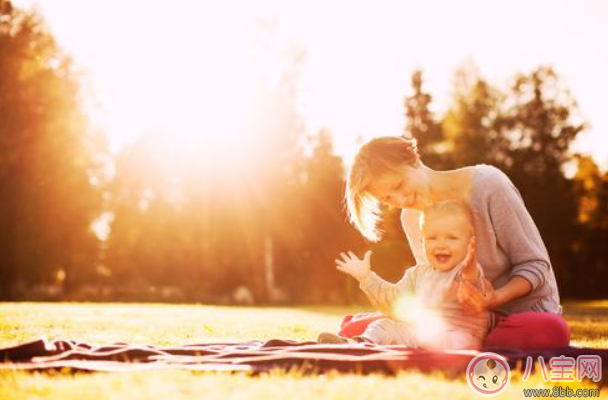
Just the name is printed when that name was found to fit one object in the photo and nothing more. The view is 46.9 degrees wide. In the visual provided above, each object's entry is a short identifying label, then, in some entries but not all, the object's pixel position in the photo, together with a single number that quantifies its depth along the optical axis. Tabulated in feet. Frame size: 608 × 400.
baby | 16.24
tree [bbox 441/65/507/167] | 129.90
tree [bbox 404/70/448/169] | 121.60
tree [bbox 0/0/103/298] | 92.79
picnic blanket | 12.74
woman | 17.06
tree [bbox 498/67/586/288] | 119.85
